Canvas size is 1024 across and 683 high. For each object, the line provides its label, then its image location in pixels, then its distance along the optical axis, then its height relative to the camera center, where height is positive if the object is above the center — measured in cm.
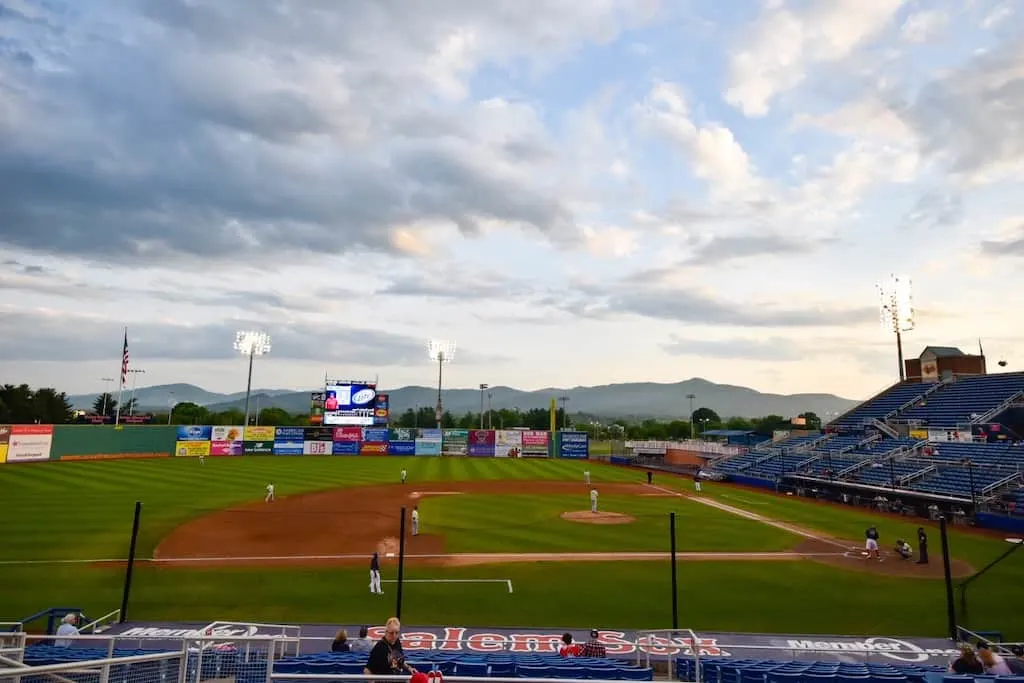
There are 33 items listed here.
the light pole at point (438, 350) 9788 +1230
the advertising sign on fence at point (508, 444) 8344 -355
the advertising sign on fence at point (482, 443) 8406 -355
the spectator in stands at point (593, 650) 1263 -525
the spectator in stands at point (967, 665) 986 -426
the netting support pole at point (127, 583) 1541 -479
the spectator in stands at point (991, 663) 1005 -430
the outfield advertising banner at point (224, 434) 7781 -262
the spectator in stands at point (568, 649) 1259 -526
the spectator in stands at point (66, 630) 1255 -496
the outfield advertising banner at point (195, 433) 7606 -250
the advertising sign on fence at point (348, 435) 8325 -262
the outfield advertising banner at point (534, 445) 8431 -369
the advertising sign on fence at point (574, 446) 8606 -381
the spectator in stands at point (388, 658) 715 -316
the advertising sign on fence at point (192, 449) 7512 -468
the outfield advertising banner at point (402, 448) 8412 -450
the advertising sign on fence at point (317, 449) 8019 -465
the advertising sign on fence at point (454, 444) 8456 -374
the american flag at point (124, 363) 7050 +642
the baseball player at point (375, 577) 1980 -571
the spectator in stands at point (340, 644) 1189 -492
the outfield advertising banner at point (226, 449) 7725 -469
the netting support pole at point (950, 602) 1491 -476
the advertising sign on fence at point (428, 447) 8388 -426
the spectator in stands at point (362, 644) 1265 -531
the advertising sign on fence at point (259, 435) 7925 -271
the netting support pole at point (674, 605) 1505 -500
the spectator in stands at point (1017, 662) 1259 -547
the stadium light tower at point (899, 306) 6406 +1438
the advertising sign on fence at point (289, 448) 7956 -454
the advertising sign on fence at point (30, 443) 6053 -345
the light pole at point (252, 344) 8912 +1166
